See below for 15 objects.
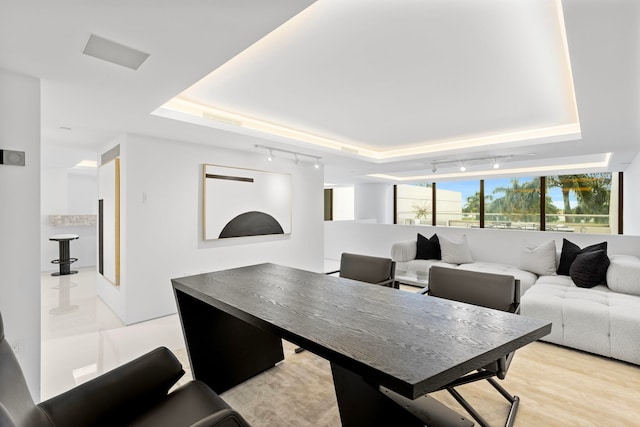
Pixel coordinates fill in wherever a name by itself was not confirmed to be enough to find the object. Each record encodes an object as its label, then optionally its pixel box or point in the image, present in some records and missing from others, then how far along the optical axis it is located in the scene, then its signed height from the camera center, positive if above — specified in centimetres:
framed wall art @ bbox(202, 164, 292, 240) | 428 +9
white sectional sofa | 275 -87
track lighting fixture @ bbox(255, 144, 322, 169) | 432 +81
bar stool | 610 -98
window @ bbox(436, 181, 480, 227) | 868 +19
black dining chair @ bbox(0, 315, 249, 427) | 106 -77
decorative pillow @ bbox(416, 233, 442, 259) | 528 -63
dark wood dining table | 105 -49
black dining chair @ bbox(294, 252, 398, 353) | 281 -55
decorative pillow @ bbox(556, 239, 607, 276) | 394 -54
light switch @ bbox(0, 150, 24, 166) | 195 +31
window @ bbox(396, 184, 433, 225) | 975 +18
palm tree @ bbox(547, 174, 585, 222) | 727 +60
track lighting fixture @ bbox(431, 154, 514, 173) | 488 +79
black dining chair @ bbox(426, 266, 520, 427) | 192 -57
